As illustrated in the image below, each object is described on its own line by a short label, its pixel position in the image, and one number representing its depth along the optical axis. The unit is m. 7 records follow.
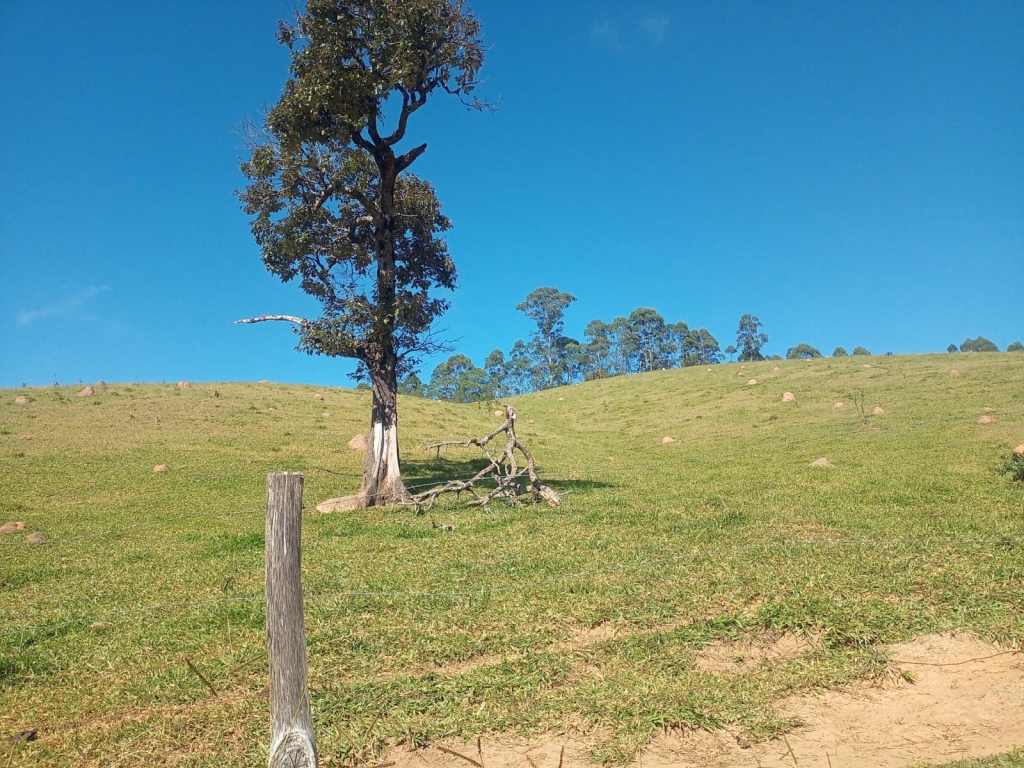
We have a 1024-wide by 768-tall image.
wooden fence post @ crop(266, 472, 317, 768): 4.67
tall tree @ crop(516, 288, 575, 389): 103.06
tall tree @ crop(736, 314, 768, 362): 112.19
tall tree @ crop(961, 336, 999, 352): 96.95
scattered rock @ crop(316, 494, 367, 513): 17.28
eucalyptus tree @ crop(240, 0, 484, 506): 16.52
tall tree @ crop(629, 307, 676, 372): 103.94
